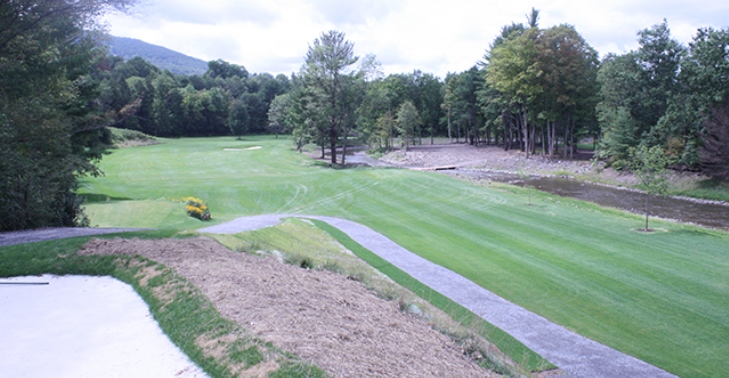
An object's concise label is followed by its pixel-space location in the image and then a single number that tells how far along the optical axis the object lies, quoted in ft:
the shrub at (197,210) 68.64
